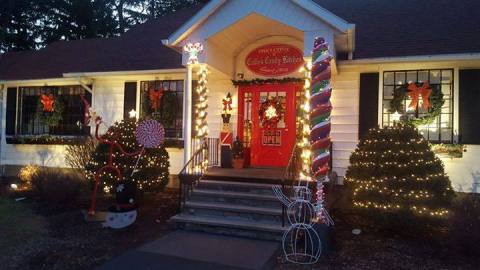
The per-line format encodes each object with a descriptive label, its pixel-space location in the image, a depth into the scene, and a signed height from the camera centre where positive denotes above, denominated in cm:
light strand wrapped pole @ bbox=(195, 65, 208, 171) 837 +61
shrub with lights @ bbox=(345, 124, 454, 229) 591 -61
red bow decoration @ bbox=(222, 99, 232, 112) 966 +85
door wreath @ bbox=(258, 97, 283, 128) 921 +67
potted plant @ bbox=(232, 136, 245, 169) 889 -38
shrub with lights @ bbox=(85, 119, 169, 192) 807 -54
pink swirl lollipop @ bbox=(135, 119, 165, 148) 720 +7
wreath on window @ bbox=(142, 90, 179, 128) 1045 +86
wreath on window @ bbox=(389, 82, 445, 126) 830 +89
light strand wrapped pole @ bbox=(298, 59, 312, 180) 694 -3
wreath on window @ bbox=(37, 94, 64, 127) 1188 +79
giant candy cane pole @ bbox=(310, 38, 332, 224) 570 +35
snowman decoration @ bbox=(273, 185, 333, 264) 543 -144
